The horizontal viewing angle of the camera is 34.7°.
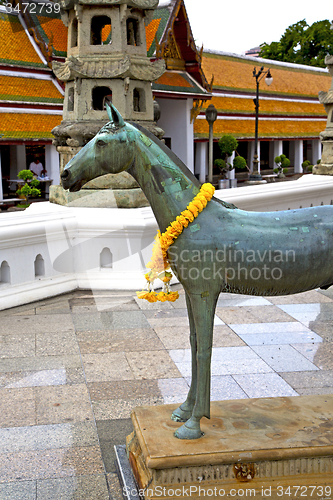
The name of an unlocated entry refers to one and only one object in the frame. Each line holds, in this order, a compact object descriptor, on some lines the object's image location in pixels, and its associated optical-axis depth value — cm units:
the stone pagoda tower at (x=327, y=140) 1421
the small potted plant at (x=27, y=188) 1748
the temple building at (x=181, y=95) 1950
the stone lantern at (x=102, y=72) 770
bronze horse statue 301
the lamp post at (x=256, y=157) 2675
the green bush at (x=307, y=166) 3182
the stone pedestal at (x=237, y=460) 291
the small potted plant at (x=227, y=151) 2525
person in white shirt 2073
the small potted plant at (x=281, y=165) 2934
